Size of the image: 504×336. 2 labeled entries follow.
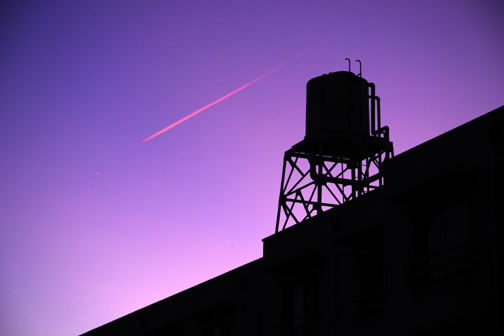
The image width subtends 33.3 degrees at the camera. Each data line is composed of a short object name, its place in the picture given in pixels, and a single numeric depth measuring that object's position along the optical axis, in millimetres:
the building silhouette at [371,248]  21875
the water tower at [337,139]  36438
